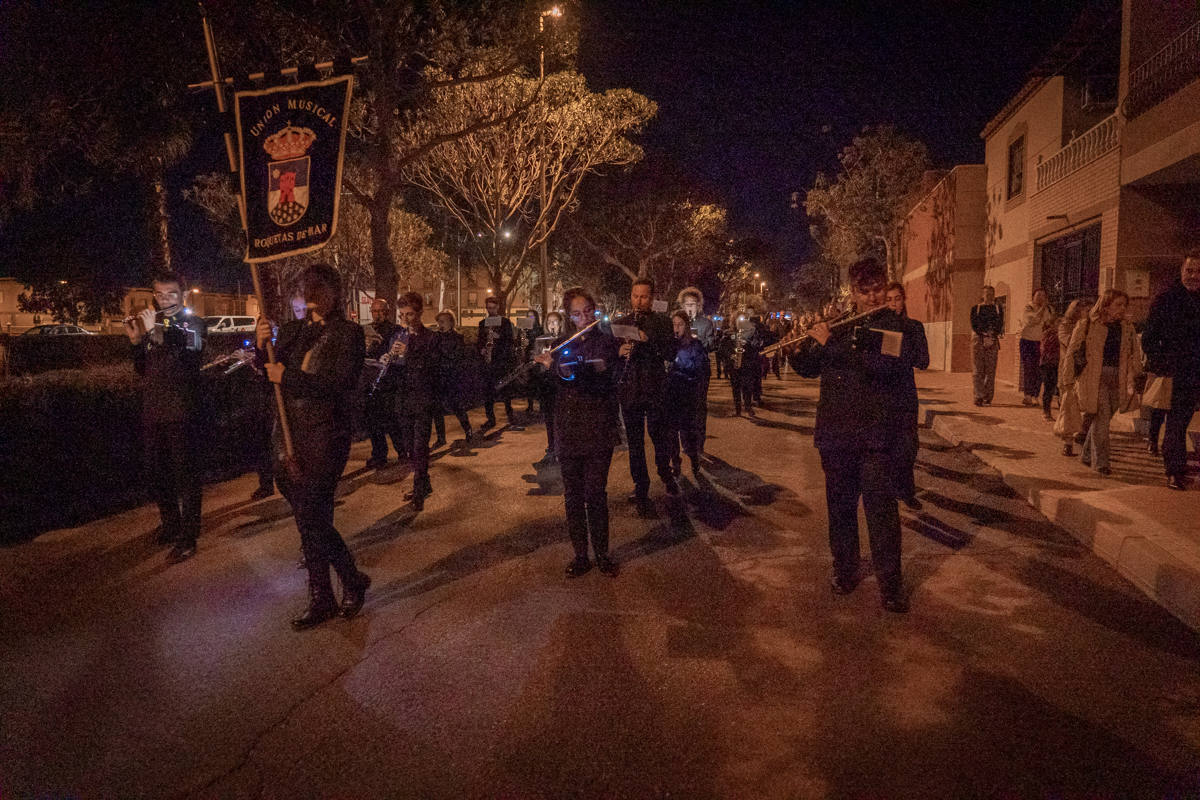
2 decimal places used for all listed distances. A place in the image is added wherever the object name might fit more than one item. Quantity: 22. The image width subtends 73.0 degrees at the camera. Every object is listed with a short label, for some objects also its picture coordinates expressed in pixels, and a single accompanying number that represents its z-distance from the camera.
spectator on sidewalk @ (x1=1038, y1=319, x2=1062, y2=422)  11.40
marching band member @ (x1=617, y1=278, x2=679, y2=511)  6.53
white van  38.31
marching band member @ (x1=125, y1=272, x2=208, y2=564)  5.76
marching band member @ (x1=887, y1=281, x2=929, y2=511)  4.62
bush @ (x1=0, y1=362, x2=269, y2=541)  6.50
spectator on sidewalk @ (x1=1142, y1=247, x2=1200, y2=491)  6.64
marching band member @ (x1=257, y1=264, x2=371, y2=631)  4.39
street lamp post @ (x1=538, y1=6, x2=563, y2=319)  16.01
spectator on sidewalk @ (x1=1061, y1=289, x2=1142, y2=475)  7.73
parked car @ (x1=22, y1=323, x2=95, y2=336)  33.80
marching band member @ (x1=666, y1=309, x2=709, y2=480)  7.92
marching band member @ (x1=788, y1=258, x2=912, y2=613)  4.52
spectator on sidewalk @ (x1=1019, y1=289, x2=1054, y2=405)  12.66
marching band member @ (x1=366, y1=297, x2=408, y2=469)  9.20
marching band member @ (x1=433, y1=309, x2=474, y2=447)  10.50
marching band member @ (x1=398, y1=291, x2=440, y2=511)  7.29
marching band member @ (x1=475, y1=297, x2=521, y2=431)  12.26
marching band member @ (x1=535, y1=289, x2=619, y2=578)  5.17
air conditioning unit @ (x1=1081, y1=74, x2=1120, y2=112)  15.56
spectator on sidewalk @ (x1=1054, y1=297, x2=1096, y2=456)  8.28
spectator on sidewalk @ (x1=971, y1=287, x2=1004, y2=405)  12.70
